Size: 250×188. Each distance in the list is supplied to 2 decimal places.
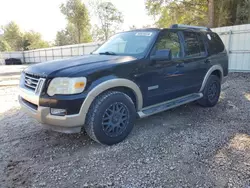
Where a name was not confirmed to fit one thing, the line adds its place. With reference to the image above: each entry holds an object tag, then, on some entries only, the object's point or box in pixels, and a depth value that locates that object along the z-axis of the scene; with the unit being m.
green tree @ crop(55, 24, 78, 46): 42.06
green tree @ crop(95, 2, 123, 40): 31.33
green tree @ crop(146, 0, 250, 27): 12.40
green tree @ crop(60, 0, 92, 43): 26.92
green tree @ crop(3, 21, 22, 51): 43.34
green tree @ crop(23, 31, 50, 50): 44.97
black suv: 2.59
